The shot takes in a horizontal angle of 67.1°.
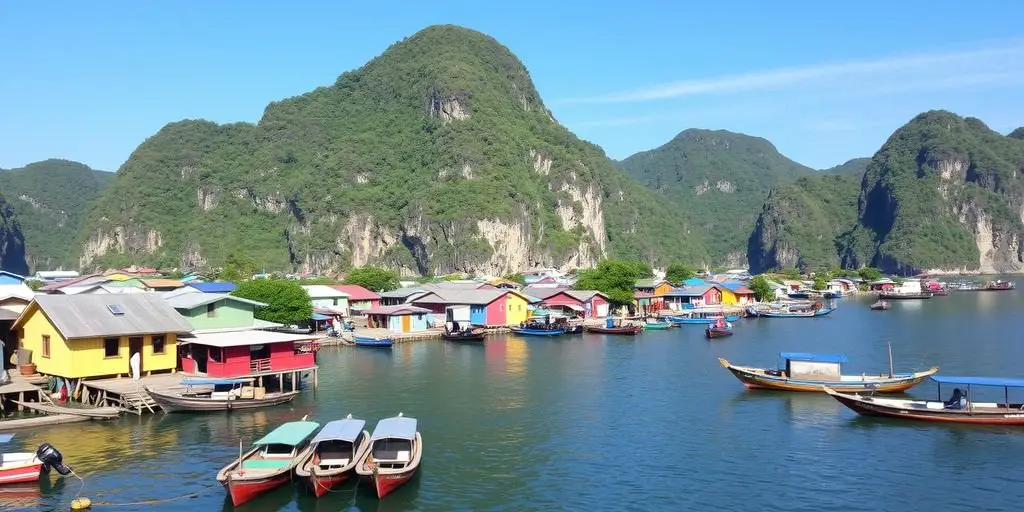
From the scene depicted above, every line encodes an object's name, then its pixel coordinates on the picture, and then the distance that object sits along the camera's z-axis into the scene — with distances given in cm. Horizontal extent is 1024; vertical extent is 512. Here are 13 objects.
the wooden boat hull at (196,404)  3177
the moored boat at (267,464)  2184
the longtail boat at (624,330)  6762
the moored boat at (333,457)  2238
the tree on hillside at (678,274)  11331
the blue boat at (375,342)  5844
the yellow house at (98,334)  3300
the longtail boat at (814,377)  3806
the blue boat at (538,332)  6719
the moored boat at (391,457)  2258
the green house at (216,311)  4200
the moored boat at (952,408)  3077
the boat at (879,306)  9681
